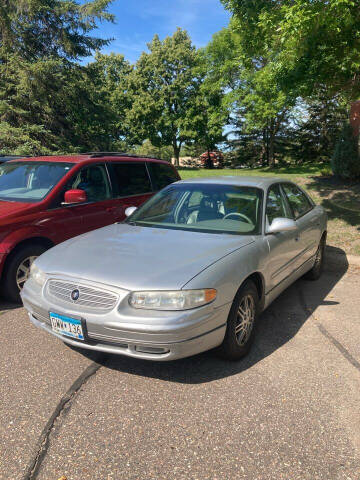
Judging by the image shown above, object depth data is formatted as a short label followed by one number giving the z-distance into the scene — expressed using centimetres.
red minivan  448
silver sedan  271
